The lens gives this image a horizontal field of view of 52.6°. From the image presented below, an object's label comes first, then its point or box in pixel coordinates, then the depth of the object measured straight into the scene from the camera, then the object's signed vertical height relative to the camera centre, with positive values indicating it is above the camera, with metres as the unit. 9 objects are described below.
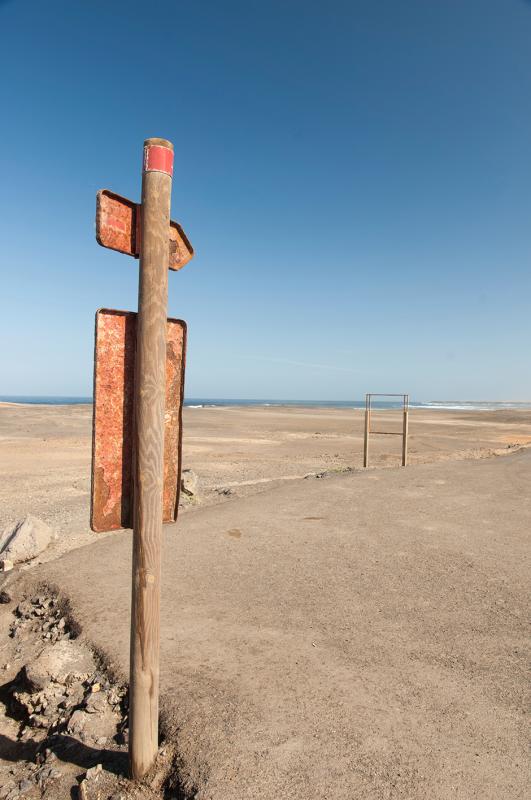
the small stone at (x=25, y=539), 5.93 -1.75
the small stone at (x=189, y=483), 8.77 -1.49
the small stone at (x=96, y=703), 3.22 -1.91
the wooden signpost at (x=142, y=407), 2.46 -0.08
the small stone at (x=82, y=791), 2.59 -1.95
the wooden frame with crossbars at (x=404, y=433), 13.30 -0.84
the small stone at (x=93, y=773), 2.69 -1.93
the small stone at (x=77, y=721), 3.08 -1.93
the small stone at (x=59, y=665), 3.52 -1.90
